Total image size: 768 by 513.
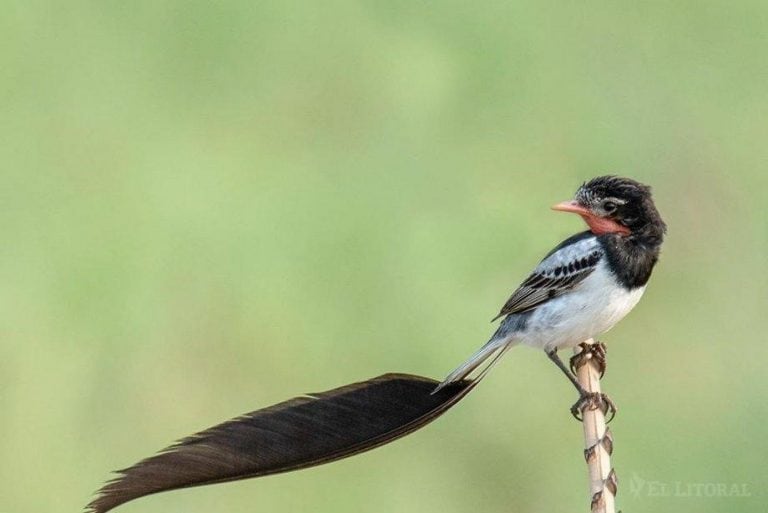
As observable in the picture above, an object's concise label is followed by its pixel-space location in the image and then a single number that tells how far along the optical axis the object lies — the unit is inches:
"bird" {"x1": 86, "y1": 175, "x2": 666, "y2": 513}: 174.1
